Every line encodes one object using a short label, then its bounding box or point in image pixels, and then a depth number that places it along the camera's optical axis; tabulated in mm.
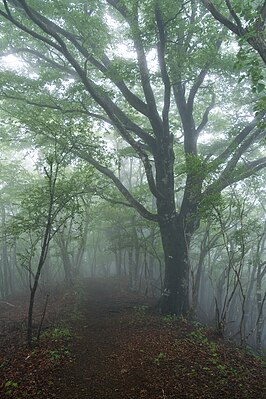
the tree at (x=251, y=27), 4457
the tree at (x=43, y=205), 7561
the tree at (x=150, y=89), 8875
